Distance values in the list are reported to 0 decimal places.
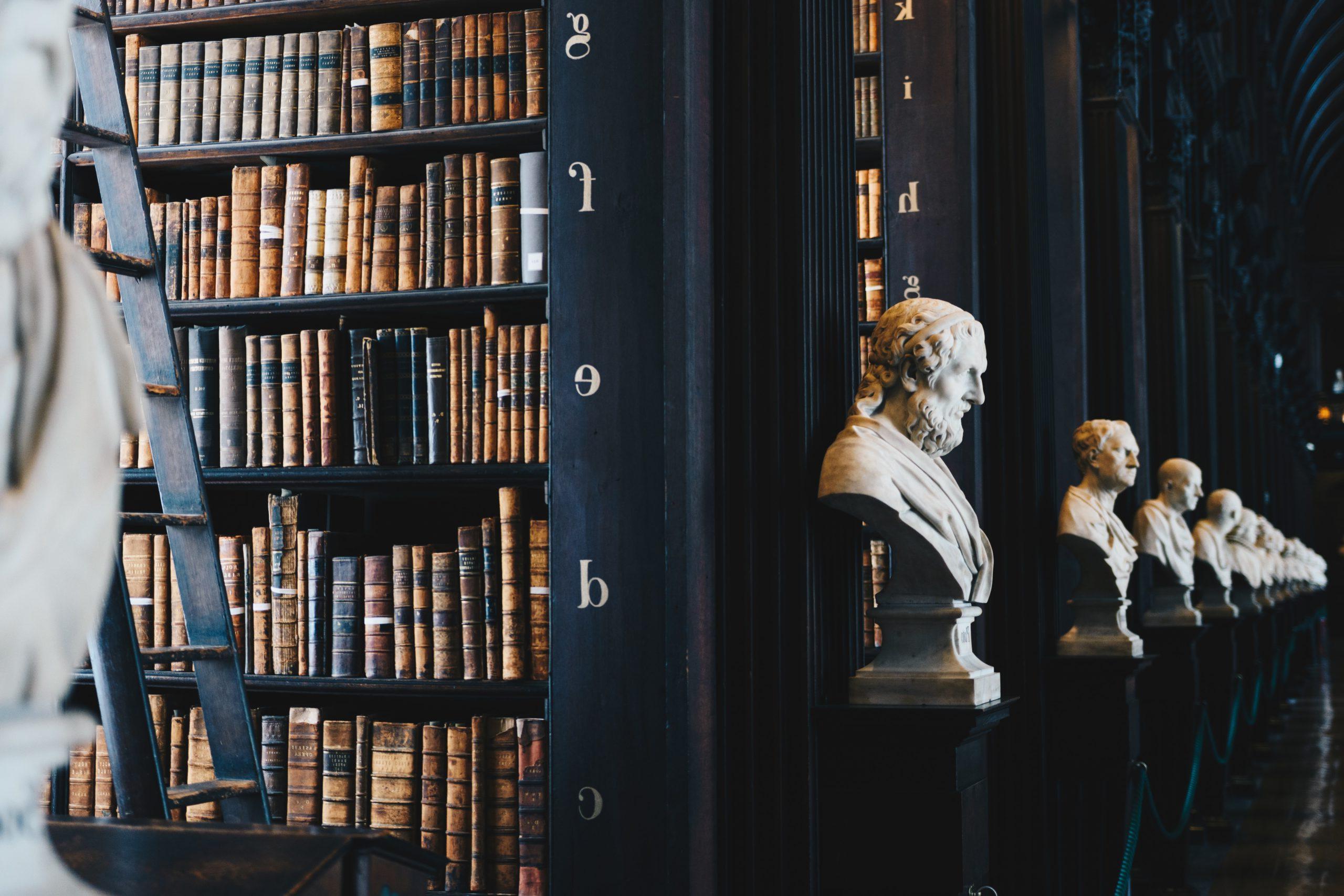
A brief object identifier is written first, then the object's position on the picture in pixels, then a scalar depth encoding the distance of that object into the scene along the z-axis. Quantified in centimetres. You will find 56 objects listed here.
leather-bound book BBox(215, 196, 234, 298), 325
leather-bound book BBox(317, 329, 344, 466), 312
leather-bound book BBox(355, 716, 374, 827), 300
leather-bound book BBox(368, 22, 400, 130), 316
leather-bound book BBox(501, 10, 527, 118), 303
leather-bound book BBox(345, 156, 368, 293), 316
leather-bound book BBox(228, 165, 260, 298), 322
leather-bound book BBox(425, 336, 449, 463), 303
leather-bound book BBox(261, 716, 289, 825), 306
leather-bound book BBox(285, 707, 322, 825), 303
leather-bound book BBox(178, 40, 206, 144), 330
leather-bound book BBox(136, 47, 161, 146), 332
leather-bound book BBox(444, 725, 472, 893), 288
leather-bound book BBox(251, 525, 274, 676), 311
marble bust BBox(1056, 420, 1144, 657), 450
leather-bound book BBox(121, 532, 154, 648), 316
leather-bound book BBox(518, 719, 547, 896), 280
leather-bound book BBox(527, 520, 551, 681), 286
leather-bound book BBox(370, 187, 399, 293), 312
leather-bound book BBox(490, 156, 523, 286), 299
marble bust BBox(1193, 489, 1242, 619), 740
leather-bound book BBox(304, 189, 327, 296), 318
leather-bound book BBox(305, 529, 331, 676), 309
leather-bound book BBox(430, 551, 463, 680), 296
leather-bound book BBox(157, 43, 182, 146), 332
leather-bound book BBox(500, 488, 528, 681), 288
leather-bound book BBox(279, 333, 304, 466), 315
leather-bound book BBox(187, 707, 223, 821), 308
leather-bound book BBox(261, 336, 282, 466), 316
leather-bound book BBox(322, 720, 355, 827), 301
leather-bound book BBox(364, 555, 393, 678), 302
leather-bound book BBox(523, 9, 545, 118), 301
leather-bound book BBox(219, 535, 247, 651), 313
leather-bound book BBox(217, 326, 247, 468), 317
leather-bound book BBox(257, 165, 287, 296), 321
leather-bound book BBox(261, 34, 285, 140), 325
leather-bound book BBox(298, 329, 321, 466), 313
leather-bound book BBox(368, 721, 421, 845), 295
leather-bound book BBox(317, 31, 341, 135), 321
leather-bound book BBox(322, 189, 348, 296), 316
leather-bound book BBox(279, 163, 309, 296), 319
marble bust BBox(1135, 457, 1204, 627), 585
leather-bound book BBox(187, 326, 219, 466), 320
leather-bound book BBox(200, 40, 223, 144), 329
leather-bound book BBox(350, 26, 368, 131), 318
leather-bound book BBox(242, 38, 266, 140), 327
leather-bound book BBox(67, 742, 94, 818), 317
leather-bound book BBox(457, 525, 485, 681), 293
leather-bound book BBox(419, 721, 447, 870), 292
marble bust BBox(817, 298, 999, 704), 261
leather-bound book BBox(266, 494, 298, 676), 311
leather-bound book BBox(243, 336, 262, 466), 317
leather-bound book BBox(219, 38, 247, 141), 328
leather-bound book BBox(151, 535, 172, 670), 315
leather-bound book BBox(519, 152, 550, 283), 296
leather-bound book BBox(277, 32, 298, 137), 324
